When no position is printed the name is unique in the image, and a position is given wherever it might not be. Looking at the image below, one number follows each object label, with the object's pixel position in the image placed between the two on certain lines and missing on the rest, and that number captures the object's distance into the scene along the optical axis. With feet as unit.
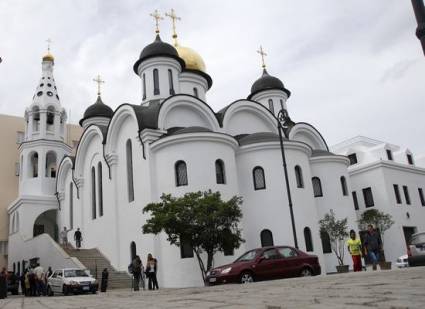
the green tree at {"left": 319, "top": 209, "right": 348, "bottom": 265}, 71.77
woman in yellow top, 47.26
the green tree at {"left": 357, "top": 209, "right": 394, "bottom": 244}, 88.48
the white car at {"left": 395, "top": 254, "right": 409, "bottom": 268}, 51.11
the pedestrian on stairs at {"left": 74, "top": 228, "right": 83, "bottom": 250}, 91.66
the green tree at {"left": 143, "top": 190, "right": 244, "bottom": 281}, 57.06
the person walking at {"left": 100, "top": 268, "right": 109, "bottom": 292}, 63.23
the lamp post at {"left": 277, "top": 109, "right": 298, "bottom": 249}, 59.31
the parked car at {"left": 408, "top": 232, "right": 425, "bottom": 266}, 42.06
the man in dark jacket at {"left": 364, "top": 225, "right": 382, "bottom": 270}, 46.95
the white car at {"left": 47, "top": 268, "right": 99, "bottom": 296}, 58.34
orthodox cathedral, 69.05
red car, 44.80
